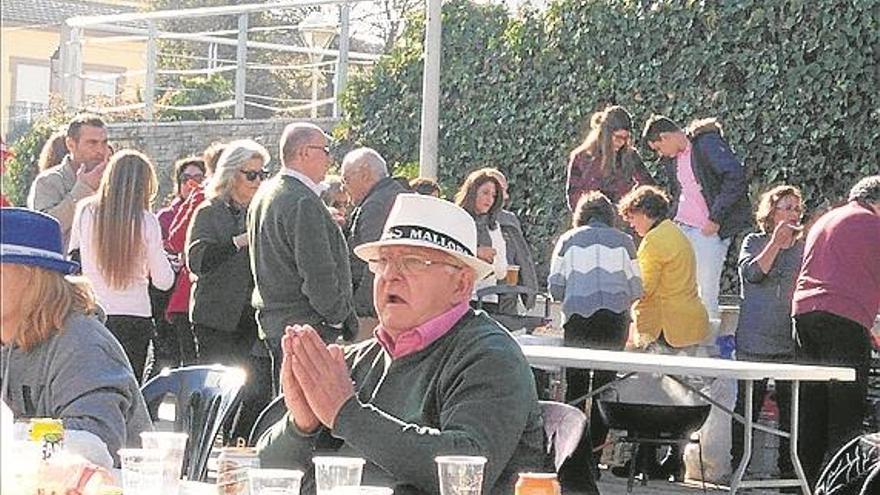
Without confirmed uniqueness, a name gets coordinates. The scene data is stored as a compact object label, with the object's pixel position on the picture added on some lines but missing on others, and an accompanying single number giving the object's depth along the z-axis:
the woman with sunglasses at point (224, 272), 9.21
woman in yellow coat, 10.29
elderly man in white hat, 3.98
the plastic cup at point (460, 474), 3.23
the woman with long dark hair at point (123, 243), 9.05
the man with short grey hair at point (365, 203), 9.78
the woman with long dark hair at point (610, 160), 11.91
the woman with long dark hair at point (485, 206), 11.10
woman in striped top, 10.25
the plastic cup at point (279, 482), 3.11
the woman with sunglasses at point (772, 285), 10.23
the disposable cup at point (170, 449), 3.51
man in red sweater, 9.25
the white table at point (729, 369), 7.95
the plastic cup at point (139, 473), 3.35
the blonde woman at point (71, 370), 4.33
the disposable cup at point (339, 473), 3.29
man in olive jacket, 8.30
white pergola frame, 18.11
